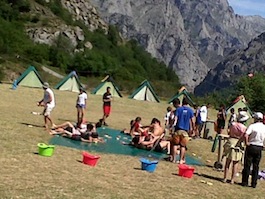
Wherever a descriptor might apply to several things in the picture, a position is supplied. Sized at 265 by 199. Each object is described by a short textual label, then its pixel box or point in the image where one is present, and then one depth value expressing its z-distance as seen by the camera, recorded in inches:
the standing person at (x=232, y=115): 860.2
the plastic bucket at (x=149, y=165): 510.9
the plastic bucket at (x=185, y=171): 511.0
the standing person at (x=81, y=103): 797.9
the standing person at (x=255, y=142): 482.6
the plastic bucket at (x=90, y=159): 495.2
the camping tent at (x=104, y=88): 1727.4
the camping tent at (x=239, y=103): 1575.2
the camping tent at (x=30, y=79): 1624.0
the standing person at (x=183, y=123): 563.5
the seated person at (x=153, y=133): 711.7
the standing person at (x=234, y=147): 493.0
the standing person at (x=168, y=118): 794.1
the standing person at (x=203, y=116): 919.0
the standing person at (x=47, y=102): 698.8
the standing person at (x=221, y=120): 856.3
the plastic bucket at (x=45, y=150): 506.3
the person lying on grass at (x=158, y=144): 688.4
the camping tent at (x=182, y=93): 1627.7
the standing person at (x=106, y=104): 879.7
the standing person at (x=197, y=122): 904.3
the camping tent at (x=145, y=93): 1779.0
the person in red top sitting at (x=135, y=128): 793.6
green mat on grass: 637.3
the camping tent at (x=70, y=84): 1701.5
